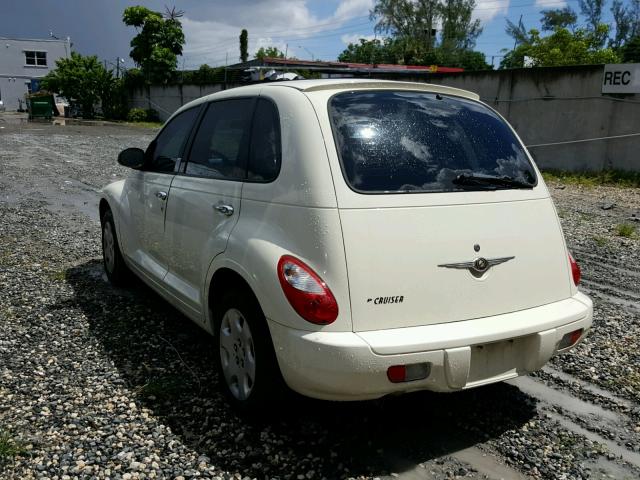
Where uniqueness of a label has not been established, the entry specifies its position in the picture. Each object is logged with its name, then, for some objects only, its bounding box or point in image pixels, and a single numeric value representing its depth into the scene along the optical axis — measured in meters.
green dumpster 37.31
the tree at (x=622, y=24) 56.03
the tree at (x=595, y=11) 57.41
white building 58.34
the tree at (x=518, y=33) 54.24
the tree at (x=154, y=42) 39.03
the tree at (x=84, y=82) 39.62
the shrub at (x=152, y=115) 37.53
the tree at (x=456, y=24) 57.88
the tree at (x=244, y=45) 65.31
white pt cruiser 2.56
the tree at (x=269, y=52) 71.44
